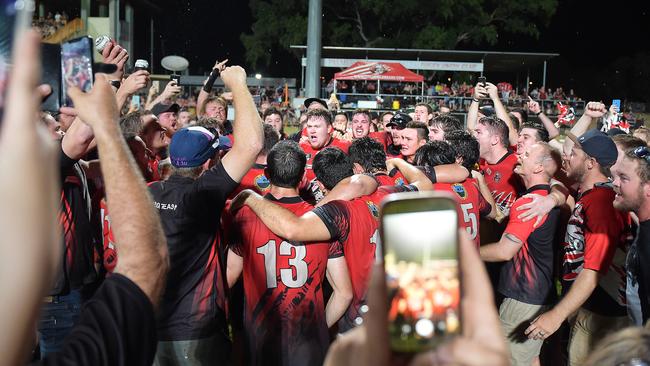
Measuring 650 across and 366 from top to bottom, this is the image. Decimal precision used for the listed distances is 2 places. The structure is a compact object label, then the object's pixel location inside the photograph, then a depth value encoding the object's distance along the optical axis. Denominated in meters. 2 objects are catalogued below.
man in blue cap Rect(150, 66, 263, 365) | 3.57
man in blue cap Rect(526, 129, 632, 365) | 4.24
